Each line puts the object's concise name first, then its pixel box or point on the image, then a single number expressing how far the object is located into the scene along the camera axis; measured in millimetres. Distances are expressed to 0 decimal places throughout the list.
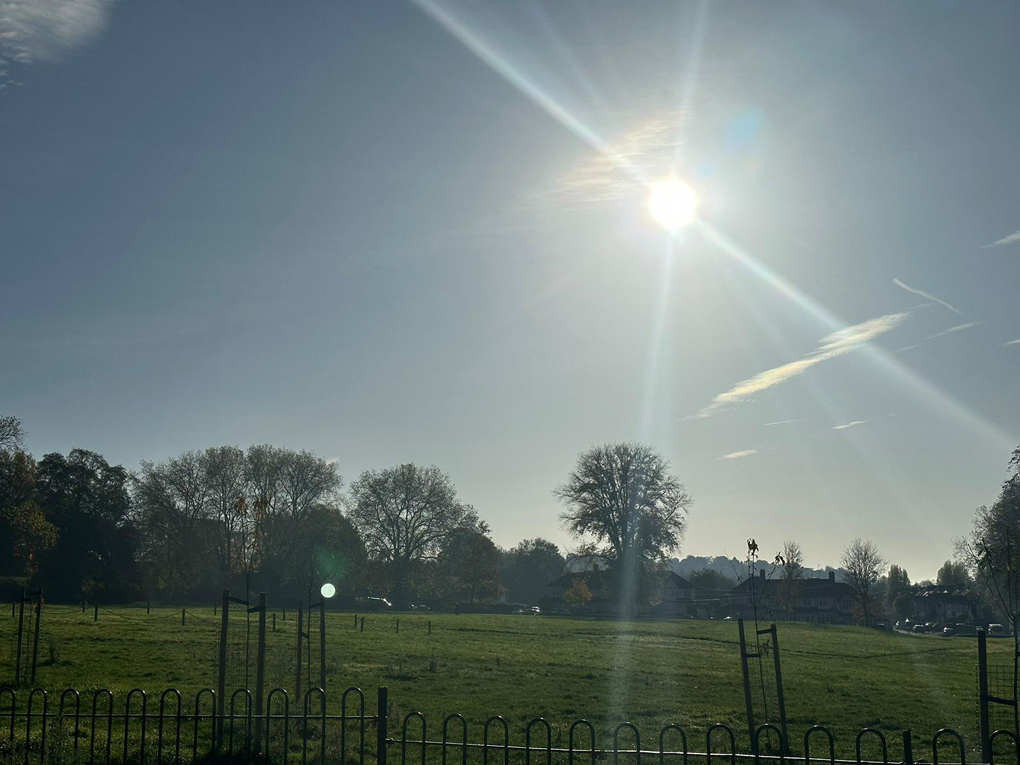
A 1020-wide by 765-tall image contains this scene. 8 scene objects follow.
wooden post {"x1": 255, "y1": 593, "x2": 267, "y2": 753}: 12914
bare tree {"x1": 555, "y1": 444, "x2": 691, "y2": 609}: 75500
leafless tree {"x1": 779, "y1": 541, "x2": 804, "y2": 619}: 69219
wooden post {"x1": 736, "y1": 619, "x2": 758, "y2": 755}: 14092
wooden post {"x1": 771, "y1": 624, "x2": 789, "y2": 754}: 13575
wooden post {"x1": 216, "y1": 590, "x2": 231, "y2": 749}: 11389
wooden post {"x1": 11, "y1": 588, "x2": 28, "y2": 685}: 17344
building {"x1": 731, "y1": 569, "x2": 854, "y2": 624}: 103875
